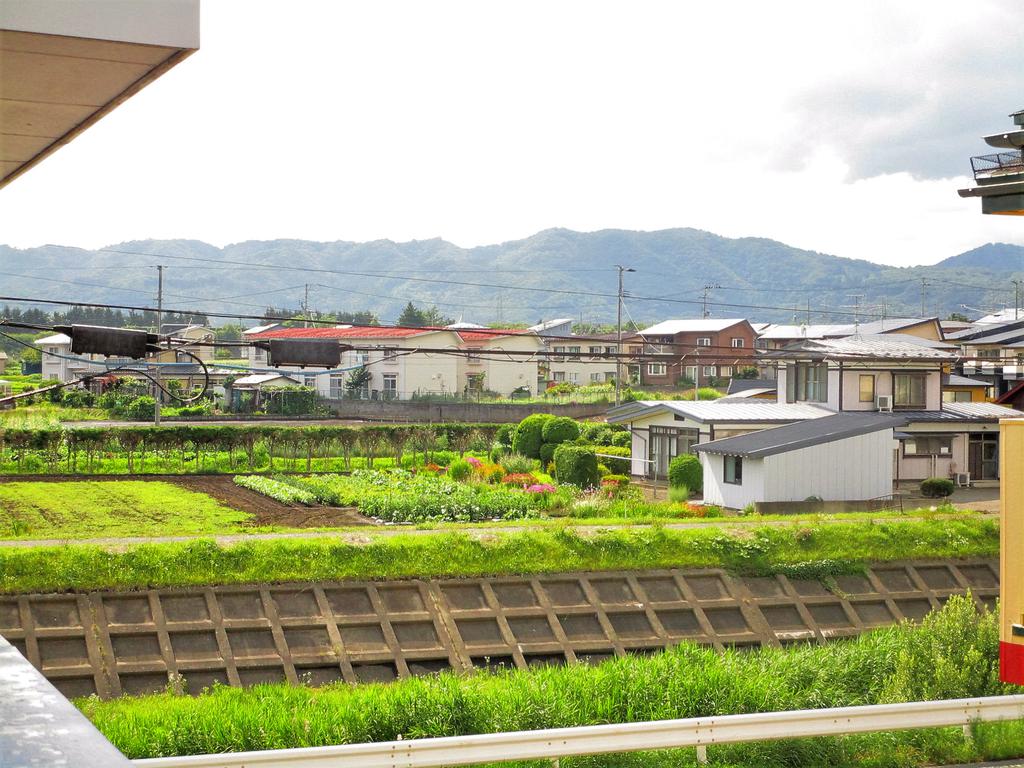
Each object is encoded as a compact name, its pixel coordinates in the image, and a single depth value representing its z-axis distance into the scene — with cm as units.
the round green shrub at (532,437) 3622
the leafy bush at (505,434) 4047
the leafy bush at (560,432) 3544
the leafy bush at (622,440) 4036
